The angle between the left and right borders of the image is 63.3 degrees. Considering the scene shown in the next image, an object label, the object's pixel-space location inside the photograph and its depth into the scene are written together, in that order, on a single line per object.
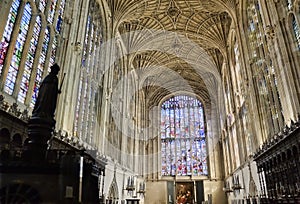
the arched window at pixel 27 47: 7.92
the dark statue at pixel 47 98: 4.74
